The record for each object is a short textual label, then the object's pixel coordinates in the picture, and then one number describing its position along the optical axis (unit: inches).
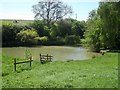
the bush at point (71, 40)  1690.8
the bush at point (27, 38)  1594.8
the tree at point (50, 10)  1942.3
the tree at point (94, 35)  1132.0
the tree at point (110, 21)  1018.8
